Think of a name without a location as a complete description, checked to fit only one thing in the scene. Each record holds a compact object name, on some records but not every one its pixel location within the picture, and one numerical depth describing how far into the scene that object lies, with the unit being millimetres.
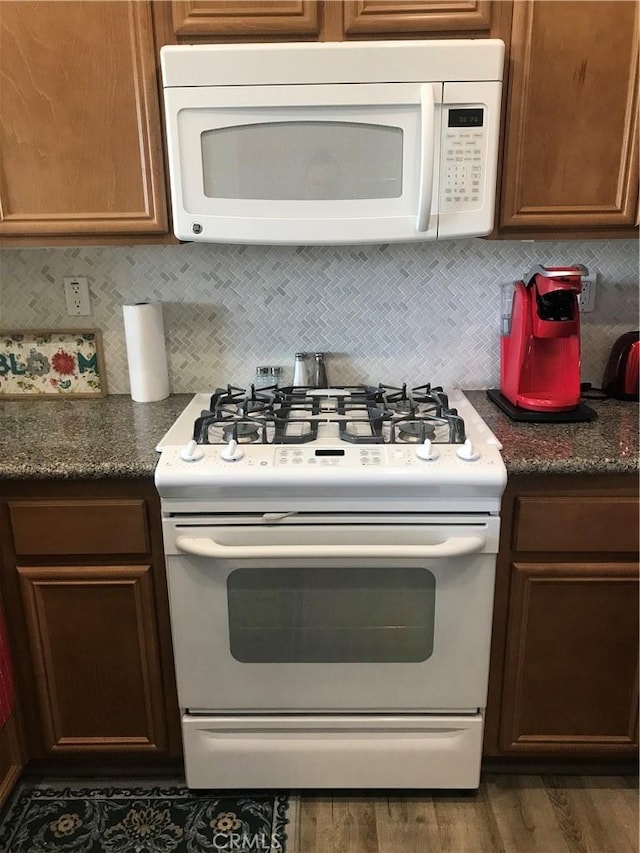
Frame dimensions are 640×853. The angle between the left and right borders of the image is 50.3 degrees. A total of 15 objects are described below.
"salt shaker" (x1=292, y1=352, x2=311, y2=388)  1963
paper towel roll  1889
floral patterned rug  1616
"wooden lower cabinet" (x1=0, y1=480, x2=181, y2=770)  1538
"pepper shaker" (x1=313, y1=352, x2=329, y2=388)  1969
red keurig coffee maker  1693
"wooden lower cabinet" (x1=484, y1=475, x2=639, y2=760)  1522
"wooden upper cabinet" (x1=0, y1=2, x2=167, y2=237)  1552
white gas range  1467
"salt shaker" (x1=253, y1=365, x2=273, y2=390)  2008
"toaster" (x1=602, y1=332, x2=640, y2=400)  1872
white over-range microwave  1492
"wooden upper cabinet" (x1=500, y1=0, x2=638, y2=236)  1525
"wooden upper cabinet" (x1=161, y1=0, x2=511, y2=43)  1516
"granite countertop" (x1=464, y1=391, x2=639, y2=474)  1475
